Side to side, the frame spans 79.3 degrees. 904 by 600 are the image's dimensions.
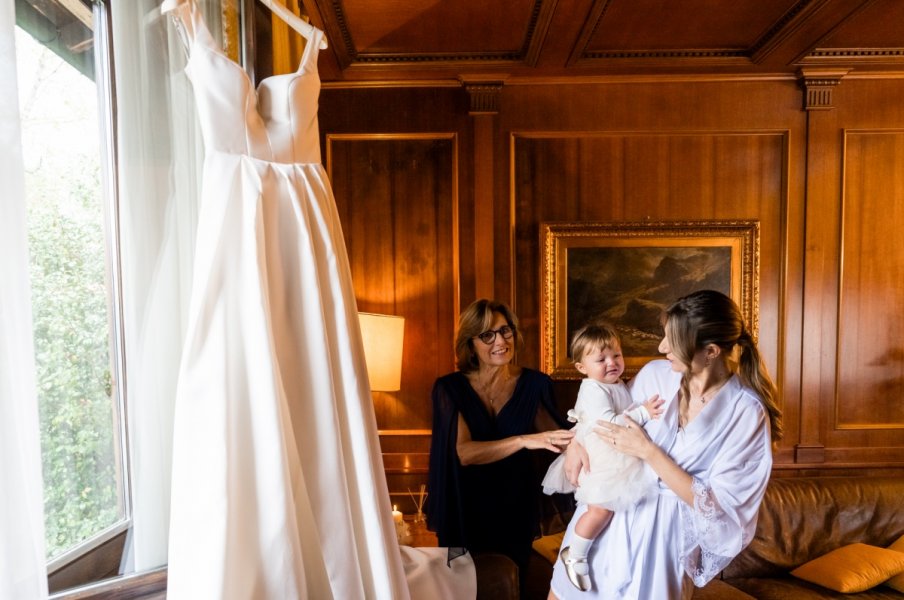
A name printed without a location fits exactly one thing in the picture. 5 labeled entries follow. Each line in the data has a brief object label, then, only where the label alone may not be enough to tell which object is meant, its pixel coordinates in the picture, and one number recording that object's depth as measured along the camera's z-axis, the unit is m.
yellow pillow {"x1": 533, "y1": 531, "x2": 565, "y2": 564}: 2.71
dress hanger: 0.91
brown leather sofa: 2.74
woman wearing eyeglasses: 1.80
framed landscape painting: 3.16
